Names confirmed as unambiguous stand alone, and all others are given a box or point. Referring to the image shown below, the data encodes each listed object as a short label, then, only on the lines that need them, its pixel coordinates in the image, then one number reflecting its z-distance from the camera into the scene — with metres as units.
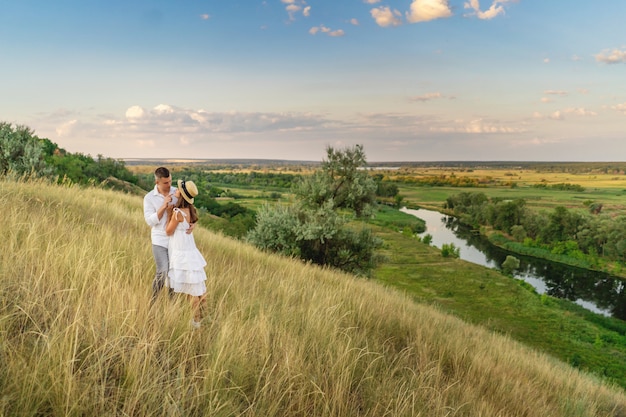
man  4.34
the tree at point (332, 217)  21.61
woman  4.00
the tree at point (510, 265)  62.84
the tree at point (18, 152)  15.30
